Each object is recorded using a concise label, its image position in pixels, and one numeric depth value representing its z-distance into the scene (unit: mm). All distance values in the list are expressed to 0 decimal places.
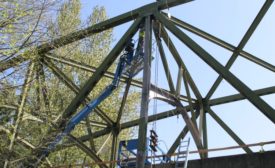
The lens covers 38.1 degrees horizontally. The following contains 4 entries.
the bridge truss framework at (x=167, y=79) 12477
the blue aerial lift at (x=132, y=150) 13329
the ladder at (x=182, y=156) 12391
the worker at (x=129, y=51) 16920
